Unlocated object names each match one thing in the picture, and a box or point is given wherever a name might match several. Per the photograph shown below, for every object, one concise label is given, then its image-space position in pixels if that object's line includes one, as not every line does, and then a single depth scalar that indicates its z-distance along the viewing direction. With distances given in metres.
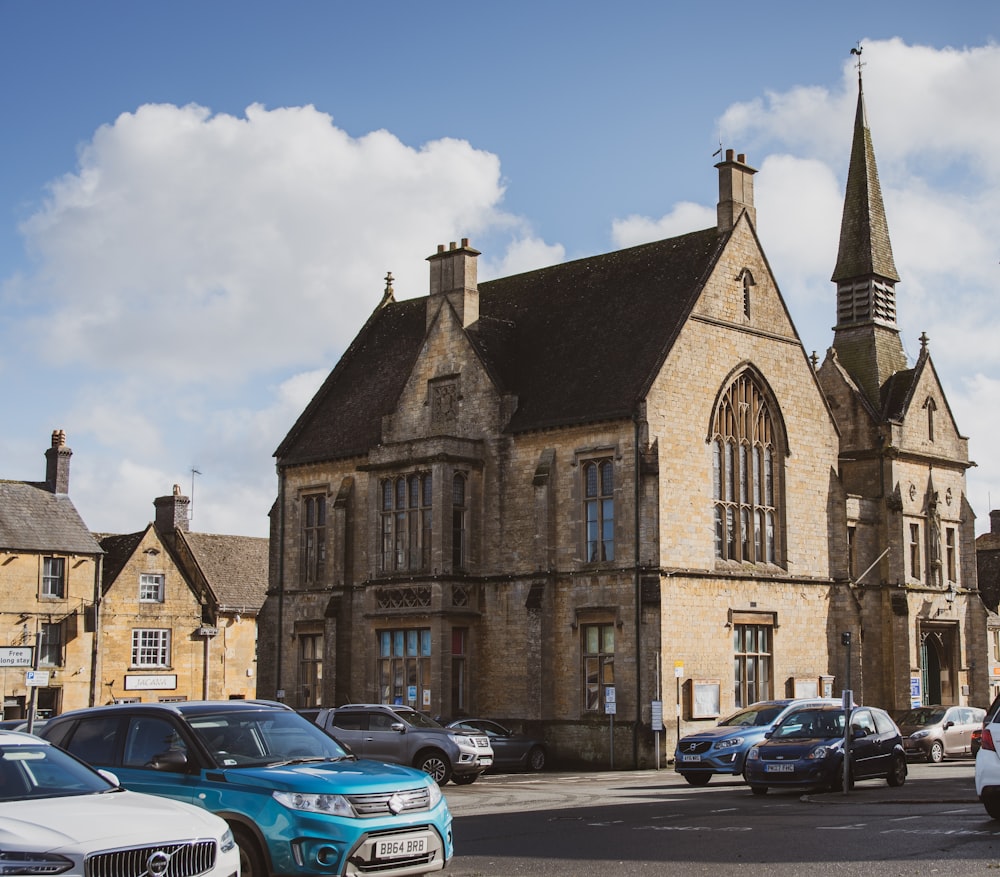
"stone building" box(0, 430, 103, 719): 52.25
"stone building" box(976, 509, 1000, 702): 70.62
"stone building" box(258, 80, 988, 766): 35.56
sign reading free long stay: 29.22
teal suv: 11.34
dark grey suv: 27.17
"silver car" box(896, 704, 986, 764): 33.94
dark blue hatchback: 23.50
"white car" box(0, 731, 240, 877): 8.97
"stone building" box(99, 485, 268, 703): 56.03
